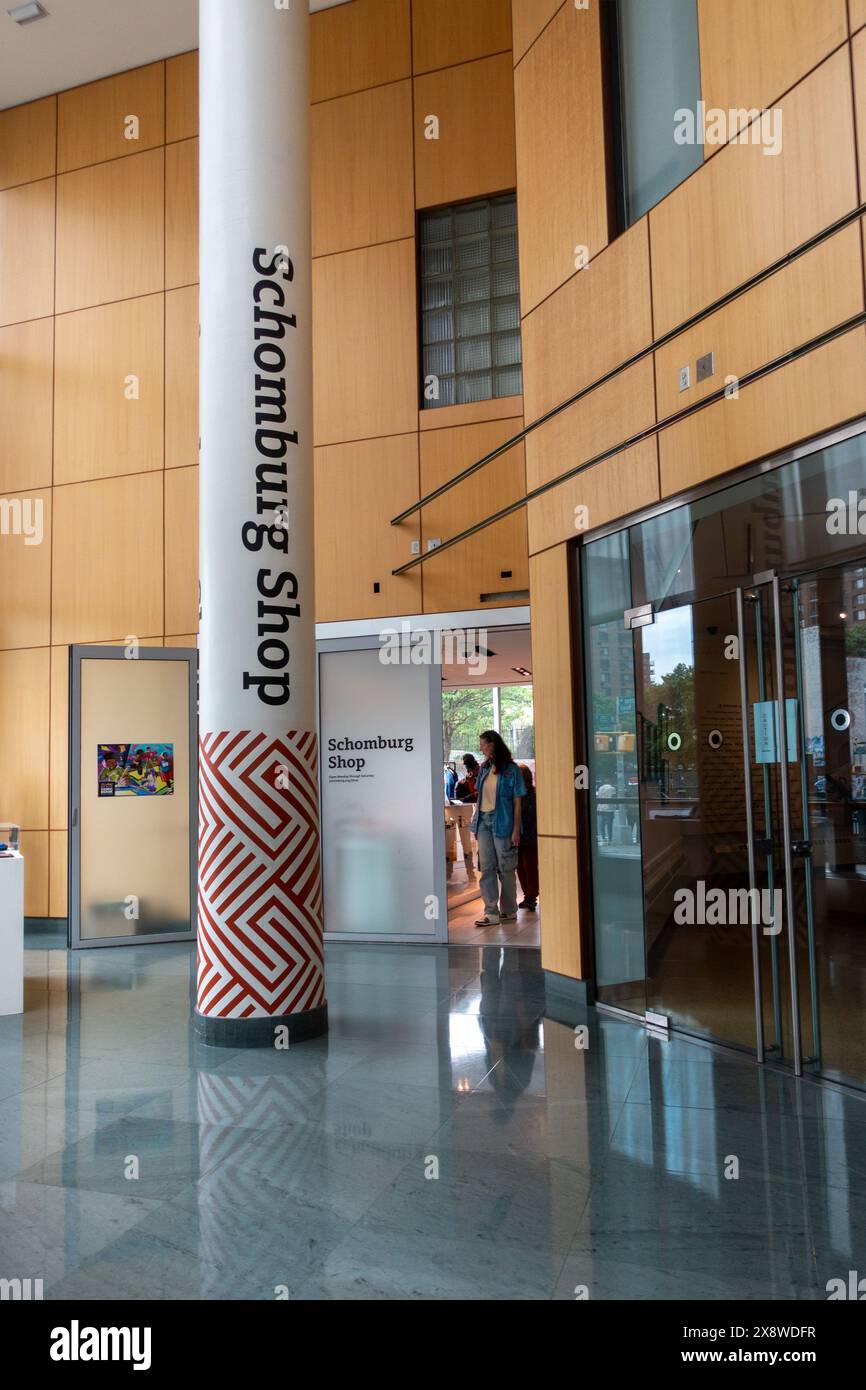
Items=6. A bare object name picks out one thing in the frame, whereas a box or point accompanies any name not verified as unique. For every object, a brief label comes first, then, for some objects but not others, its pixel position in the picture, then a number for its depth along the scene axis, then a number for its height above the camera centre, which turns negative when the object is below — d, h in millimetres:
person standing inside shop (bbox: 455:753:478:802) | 12117 -325
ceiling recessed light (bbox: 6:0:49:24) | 10047 +7403
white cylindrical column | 5617 +1197
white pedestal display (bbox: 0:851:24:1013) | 6434 -1017
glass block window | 9156 +4104
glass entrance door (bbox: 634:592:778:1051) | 5012 -378
